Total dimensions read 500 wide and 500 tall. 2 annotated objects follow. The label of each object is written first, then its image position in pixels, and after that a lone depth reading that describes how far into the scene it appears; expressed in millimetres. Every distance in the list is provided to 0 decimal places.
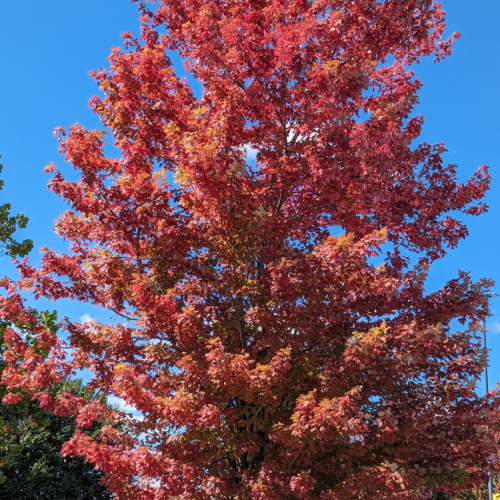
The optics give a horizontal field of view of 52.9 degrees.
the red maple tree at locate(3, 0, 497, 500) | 7848
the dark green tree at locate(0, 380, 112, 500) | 23234
